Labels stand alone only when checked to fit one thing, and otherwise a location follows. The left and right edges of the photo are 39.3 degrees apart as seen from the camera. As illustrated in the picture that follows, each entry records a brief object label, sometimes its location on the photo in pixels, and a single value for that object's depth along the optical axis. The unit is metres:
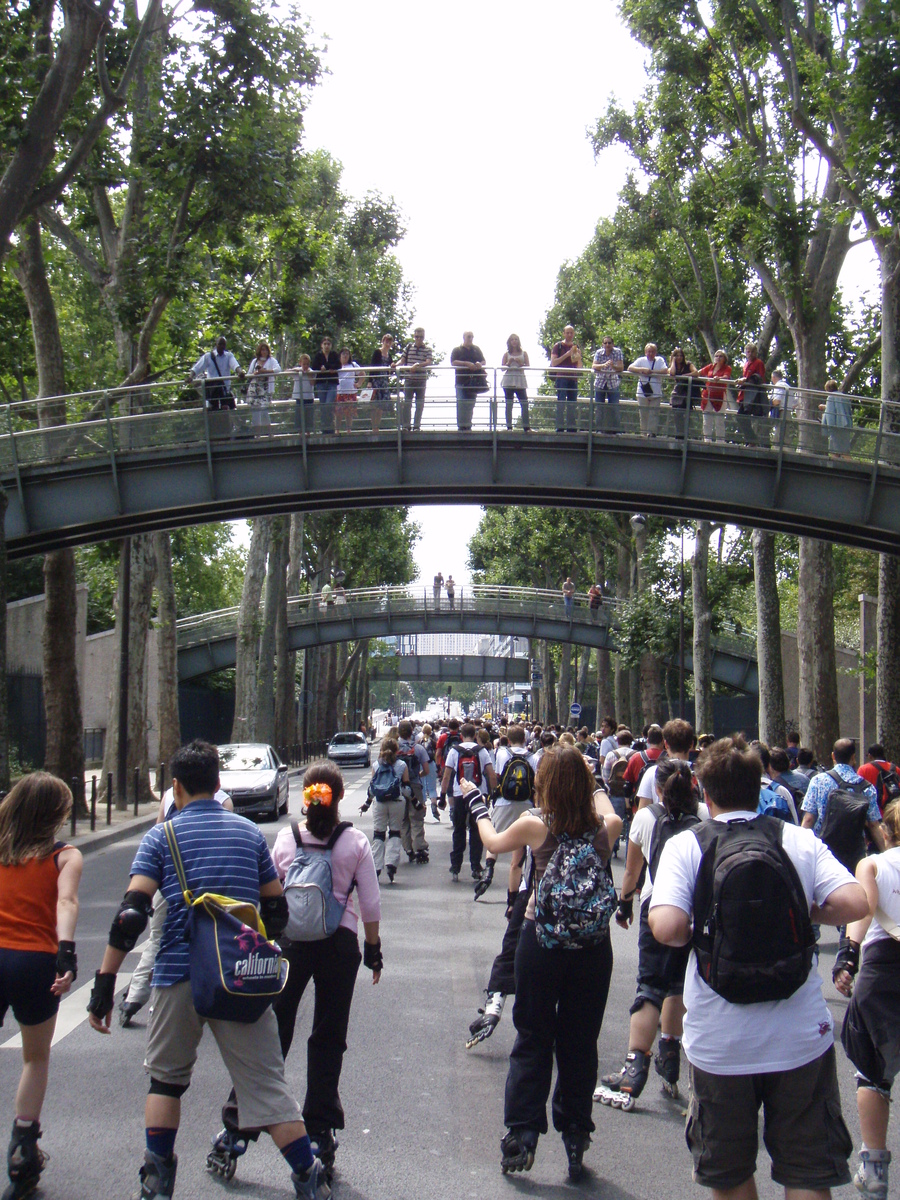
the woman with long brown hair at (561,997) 5.03
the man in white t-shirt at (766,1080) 3.50
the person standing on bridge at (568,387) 20.06
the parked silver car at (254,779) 22.78
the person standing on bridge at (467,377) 19.97
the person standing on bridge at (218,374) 19.80
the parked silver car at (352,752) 48.62
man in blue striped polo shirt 4.38
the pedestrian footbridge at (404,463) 19.16
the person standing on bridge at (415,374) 19.97
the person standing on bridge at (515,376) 19.88
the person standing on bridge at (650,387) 19.98
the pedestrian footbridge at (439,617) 49.19
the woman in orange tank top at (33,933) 4.68
